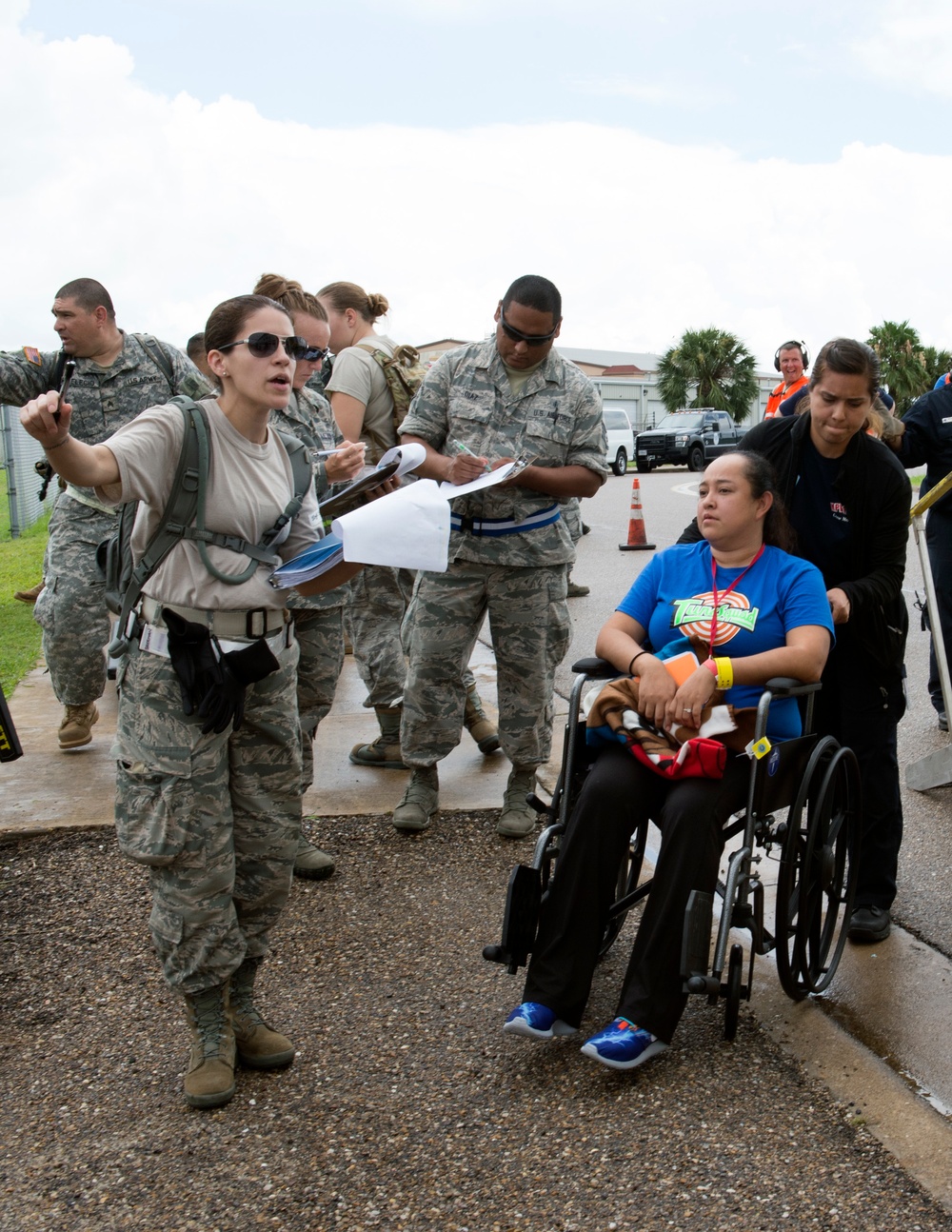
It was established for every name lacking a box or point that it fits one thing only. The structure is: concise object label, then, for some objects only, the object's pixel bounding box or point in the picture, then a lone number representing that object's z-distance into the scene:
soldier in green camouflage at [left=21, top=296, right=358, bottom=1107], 2.95
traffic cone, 15.31
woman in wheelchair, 3.18
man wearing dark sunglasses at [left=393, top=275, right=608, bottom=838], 4.75
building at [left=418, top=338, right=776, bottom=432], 69.25
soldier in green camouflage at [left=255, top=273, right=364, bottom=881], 4.56
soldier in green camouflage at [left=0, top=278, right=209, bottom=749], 5.45
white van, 35.34
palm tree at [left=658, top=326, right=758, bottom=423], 56.31
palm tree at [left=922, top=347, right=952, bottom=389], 51.16
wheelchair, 3.15
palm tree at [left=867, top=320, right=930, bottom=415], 48.91
